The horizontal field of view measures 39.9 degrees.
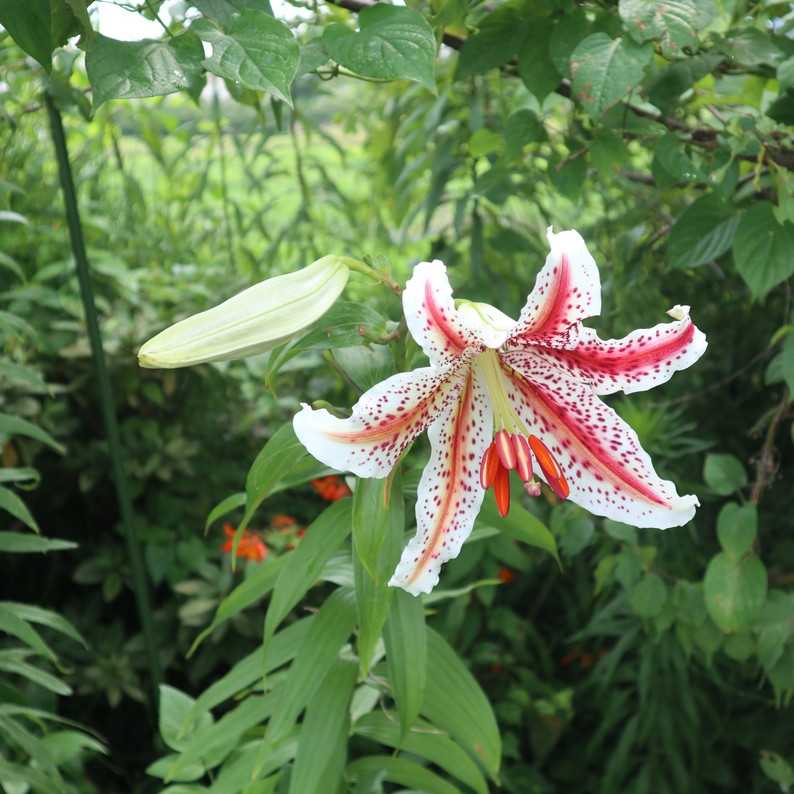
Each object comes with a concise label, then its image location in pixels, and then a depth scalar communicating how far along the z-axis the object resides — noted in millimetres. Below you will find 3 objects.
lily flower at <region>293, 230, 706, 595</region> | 631
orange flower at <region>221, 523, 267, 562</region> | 1490
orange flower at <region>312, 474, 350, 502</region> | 1553
